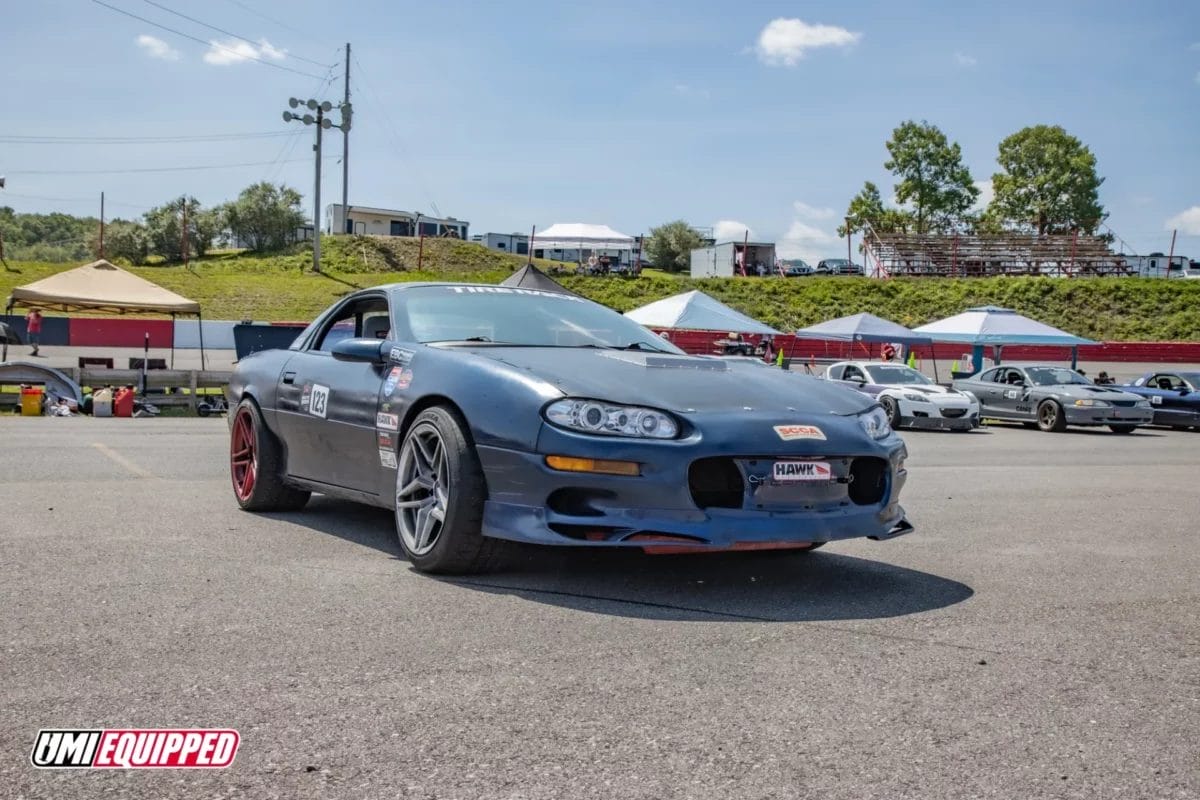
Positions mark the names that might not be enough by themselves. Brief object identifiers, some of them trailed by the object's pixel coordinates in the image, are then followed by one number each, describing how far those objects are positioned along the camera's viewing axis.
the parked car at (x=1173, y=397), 23.00
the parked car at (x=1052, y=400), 21.20
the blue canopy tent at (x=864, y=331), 28.97
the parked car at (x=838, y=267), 62.34
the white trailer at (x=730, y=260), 59.09
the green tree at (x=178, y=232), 64.25
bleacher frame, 54.25
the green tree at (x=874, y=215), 86.12
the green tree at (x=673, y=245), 76.31
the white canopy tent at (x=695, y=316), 25.67
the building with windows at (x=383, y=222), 72.31
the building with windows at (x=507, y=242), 84.31
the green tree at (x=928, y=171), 84.62
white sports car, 20.72
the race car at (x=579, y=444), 4.46
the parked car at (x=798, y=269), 64.81
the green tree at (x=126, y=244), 63.19
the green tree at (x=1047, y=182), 89.50
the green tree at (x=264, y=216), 68.75
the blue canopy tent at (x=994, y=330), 29.12
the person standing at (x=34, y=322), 24.17
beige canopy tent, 20.09
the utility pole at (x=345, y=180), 63.56
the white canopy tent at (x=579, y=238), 49.12
